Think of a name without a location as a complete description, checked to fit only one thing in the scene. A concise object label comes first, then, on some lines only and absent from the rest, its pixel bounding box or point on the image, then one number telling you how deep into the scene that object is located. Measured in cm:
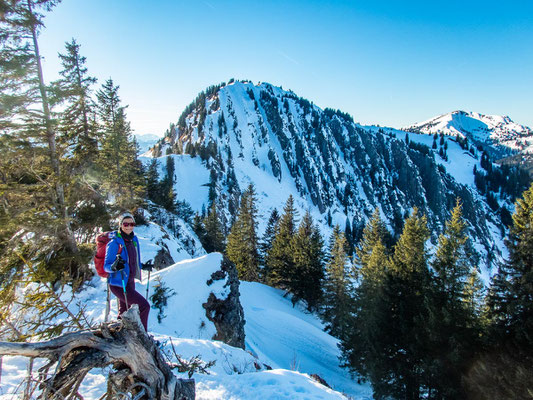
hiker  468
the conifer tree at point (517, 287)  947
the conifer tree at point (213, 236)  3941
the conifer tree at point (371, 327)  1447
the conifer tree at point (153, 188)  4121
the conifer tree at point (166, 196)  4028
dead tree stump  222
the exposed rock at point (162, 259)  1695
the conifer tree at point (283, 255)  2931
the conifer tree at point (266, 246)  3559
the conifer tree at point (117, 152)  2178
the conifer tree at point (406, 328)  1297
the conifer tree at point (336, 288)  2506
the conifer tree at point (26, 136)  903
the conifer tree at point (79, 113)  1209
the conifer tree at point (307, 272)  2805
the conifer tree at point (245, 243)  3050
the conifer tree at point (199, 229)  4251
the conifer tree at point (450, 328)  1107
